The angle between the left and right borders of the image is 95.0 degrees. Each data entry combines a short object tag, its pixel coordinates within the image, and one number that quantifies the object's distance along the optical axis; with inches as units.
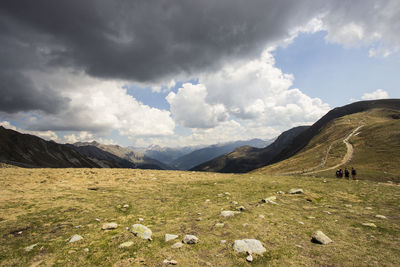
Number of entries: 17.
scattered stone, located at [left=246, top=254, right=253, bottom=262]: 239.1
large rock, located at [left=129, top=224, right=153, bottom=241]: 315.0
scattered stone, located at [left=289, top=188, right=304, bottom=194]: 655.1
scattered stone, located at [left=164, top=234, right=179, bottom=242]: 304.4
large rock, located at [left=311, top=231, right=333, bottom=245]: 289.0
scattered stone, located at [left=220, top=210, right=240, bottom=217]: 419.8
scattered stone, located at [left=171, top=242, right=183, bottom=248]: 279.6
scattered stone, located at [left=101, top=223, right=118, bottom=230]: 354.4
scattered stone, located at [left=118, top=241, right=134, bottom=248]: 282.0
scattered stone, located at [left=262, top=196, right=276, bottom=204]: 534.3
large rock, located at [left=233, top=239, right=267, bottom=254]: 263.7
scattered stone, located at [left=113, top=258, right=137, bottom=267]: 233.5
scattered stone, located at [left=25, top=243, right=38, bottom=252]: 274.2
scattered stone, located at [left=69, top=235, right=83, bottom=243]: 303.7
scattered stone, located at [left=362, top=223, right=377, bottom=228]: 362.9
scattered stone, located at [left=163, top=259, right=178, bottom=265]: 235.8
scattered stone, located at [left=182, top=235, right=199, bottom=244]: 290.2
